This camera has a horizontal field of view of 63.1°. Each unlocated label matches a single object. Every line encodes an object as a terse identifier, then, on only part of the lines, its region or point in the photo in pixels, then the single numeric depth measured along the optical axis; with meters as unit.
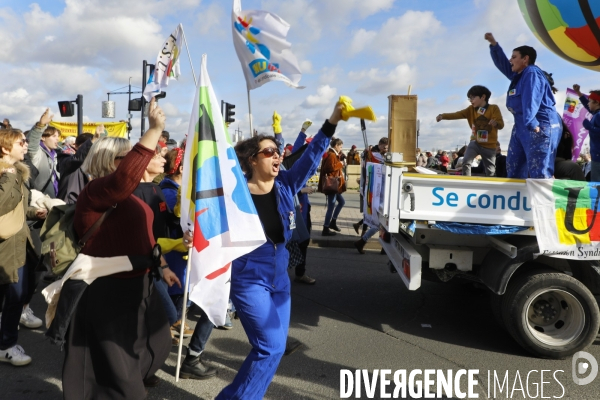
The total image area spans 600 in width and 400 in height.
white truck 4.00
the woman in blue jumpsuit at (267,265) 2.78
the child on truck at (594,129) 5.90
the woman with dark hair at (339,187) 9.73
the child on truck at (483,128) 6.78
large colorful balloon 3.78
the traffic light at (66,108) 15.03
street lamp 25.62
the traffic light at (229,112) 10.58
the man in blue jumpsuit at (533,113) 4.98
